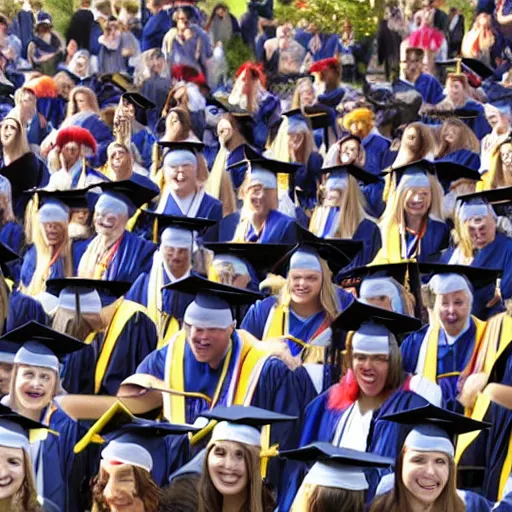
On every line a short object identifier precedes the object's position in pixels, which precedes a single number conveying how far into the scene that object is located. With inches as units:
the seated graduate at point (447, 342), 543.8
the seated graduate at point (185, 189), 689.0
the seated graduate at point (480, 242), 616.1
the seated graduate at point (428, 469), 461.1
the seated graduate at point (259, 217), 655.1
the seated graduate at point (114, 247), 641.6
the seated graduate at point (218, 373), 530.3
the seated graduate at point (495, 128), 727.7
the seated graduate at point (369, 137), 760.3
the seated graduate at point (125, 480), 471.2
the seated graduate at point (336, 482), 464.1
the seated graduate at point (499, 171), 693.3
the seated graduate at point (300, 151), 744.3
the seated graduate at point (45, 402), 503.8
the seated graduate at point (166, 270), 597.3
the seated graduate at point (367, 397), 502.3
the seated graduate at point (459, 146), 736.3
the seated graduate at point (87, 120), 786.2
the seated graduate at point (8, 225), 694.5
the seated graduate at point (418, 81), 827.4
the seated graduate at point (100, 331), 561.9
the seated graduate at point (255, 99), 818.2
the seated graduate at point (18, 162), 756.6
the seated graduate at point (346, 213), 665.6
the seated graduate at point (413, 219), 651.5
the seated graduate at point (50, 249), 647.1
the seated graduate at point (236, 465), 469.1
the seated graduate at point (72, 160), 744.3
